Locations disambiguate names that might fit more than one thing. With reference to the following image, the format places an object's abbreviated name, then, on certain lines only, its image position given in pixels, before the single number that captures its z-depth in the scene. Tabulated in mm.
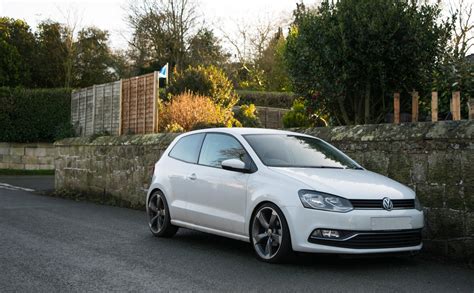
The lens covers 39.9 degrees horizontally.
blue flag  29706
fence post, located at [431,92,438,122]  9492
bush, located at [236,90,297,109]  33625
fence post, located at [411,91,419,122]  10578
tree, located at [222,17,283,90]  47156
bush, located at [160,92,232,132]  16719
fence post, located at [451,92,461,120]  9102
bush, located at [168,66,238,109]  22266
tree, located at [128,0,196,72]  43500
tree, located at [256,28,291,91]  45688
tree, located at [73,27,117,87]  42094
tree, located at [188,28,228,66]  44250
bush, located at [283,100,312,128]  20203
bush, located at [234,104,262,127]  22959
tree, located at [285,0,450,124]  11382
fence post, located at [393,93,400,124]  10586
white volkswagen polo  6496
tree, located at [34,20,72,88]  39031
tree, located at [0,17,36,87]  35281
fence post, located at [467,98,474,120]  8922
